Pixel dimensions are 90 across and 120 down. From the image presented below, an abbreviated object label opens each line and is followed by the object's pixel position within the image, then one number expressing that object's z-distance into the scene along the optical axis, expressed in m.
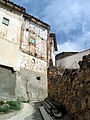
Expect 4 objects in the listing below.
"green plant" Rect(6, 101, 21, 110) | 5.74
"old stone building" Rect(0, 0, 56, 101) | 7.75
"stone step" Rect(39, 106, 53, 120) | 3.69
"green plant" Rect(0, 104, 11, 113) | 5.29
